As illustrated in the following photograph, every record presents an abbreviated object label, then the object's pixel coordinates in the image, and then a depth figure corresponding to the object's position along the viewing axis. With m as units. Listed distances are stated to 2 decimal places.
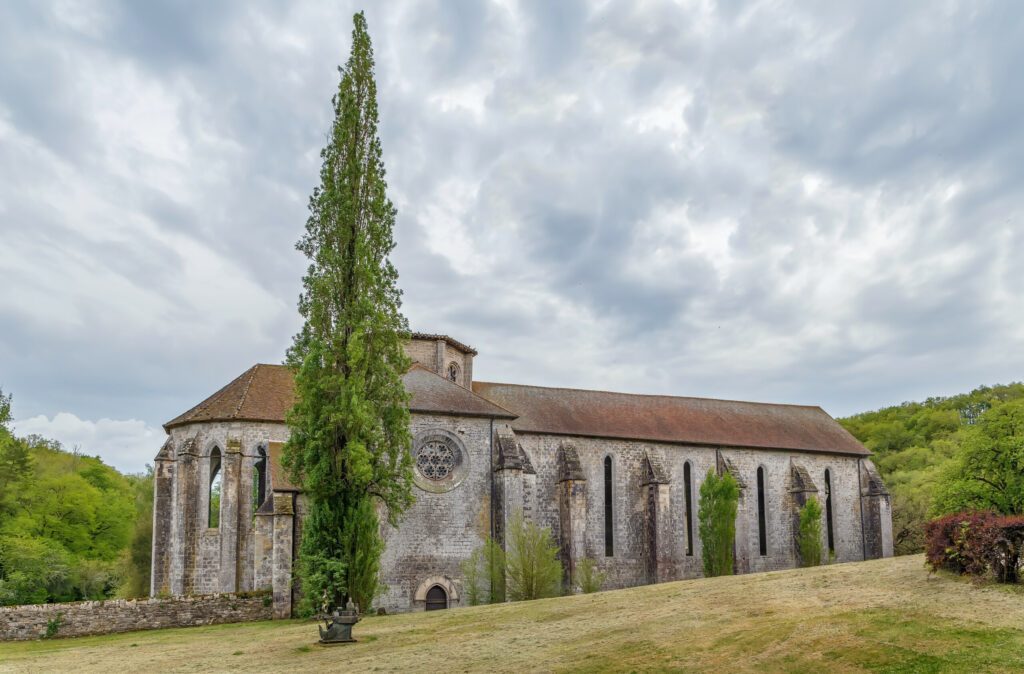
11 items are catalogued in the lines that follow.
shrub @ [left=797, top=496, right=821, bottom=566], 39.69
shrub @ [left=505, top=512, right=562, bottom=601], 30.44
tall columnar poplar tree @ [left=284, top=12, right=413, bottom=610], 24.36
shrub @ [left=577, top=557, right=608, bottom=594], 33.03
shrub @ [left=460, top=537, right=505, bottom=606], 30.92
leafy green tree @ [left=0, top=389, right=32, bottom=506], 46.38
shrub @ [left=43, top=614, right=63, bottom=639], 25.91
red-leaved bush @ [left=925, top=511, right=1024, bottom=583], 16.58
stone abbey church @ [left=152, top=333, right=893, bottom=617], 31.64
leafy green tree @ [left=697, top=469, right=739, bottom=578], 37.09
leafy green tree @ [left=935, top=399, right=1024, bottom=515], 30.39
